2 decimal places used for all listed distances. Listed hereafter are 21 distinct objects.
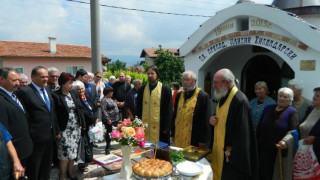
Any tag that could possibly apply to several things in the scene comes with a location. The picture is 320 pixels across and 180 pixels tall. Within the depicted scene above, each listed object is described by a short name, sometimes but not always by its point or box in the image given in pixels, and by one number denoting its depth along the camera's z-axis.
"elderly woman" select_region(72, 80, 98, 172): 4.64
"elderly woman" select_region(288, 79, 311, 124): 4.23
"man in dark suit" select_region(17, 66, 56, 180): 3.56
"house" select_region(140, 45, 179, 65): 41.20
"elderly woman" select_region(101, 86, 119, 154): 5.83
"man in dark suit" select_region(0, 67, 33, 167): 3.08
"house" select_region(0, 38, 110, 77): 24.41
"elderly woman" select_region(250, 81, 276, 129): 4.58
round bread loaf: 2.50
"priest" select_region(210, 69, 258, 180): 3.17
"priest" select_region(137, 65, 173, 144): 5.01
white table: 2.73
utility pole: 8.41
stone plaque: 4.48
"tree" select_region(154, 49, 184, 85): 24.95
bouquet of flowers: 2.61
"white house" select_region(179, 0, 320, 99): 4.56
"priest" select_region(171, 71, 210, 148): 4.25
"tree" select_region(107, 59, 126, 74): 32.11
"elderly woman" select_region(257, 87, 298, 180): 3.66
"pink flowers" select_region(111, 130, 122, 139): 2.62
